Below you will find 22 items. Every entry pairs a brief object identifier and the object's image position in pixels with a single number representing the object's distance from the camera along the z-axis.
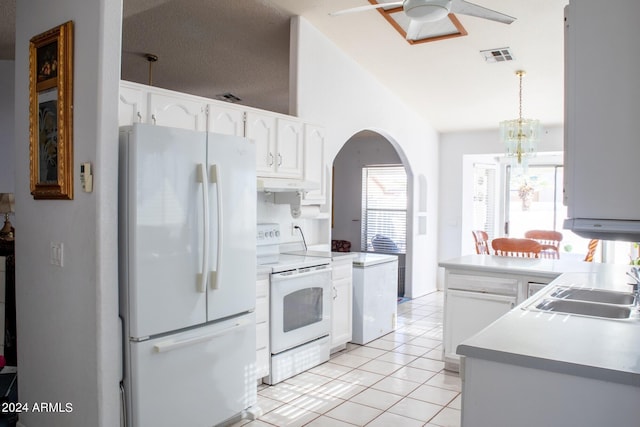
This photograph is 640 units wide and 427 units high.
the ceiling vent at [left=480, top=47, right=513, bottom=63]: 4.53
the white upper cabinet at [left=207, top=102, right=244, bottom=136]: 3.41
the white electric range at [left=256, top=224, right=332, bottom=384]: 3.58
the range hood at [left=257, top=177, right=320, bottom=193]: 3.76
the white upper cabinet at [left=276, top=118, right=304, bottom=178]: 4.02
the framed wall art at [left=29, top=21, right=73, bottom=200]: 2.46
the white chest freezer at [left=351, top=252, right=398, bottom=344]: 4.64
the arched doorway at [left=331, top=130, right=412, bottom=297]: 8.08
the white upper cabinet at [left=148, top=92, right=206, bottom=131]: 3.05
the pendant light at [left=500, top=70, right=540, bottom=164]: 5.04
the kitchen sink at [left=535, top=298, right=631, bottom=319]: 2.37
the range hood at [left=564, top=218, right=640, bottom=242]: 1.33
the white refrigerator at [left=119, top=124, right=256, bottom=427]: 2.45
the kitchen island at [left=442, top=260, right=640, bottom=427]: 1.50
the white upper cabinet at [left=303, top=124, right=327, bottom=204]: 4.33
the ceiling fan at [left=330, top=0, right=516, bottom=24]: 2.75
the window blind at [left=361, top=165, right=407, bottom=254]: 8.05
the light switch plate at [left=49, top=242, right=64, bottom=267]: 2.53
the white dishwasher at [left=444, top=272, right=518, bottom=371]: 3.48
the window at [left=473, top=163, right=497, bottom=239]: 7.80
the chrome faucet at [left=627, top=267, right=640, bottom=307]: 2.43
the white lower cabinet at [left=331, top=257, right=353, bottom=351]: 4.30
